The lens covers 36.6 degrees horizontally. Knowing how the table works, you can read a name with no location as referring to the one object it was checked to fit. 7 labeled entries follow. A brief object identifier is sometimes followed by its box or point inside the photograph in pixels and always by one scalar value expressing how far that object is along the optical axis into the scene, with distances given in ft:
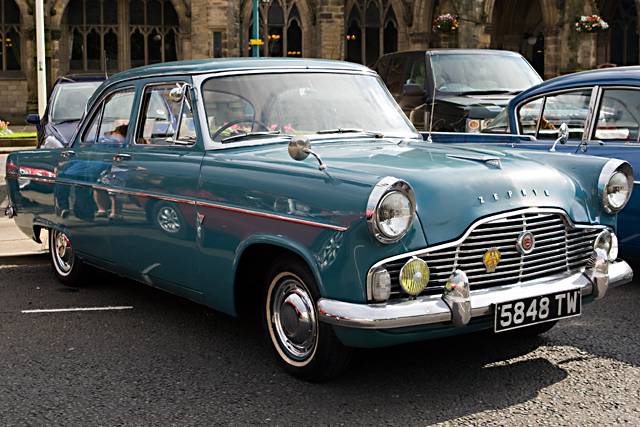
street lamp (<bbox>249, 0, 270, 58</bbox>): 77.51
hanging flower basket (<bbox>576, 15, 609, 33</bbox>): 88.69
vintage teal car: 14.65
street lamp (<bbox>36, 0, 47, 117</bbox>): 69.10
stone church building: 93.50
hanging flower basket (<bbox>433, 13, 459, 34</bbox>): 89.66
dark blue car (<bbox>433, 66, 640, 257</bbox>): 22.97
